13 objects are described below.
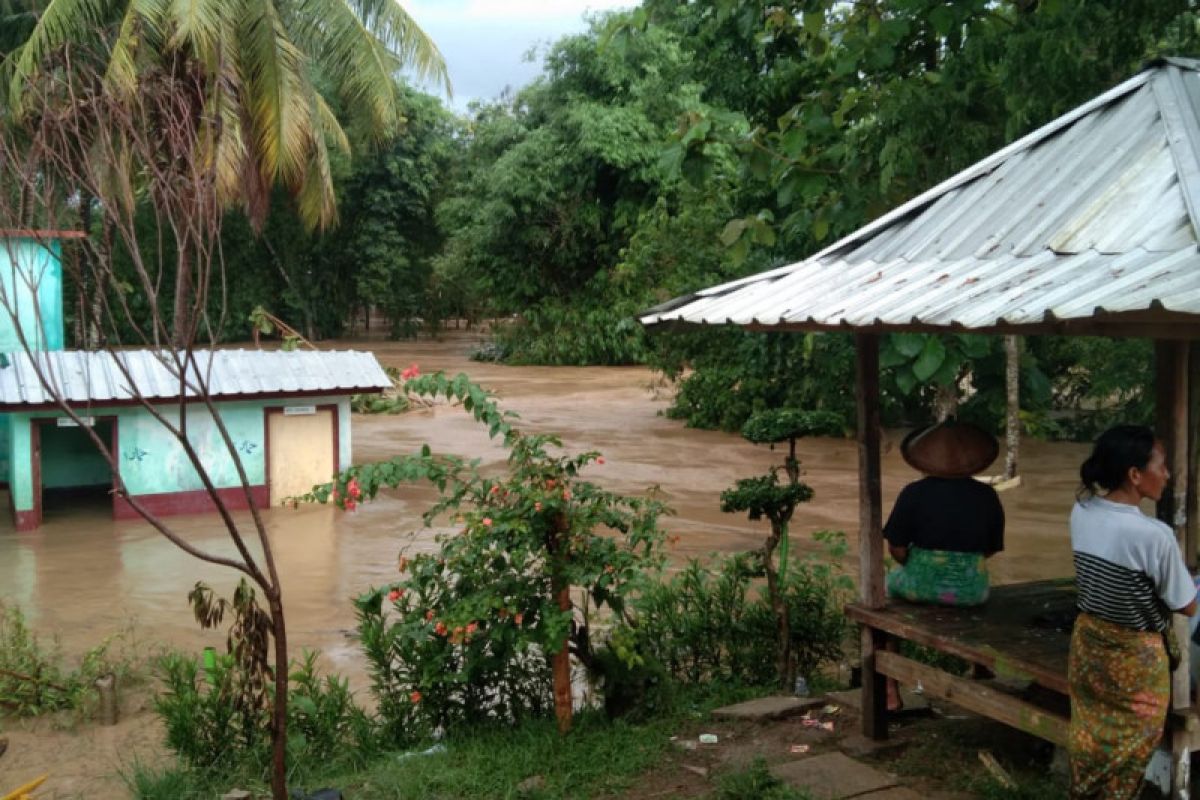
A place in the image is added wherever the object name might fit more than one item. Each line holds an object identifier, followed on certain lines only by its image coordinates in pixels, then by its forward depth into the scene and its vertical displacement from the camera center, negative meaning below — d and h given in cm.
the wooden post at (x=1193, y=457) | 414 -45
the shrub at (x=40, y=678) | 696 -214
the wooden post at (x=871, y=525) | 511 -87
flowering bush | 513 -112
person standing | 362 -89
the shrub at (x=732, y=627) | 635 -165
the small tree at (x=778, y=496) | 613 -84
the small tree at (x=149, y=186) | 385 +61
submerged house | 1302 -96
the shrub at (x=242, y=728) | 541 -190
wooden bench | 425 -126
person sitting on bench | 498 -80
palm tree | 1571 +454
